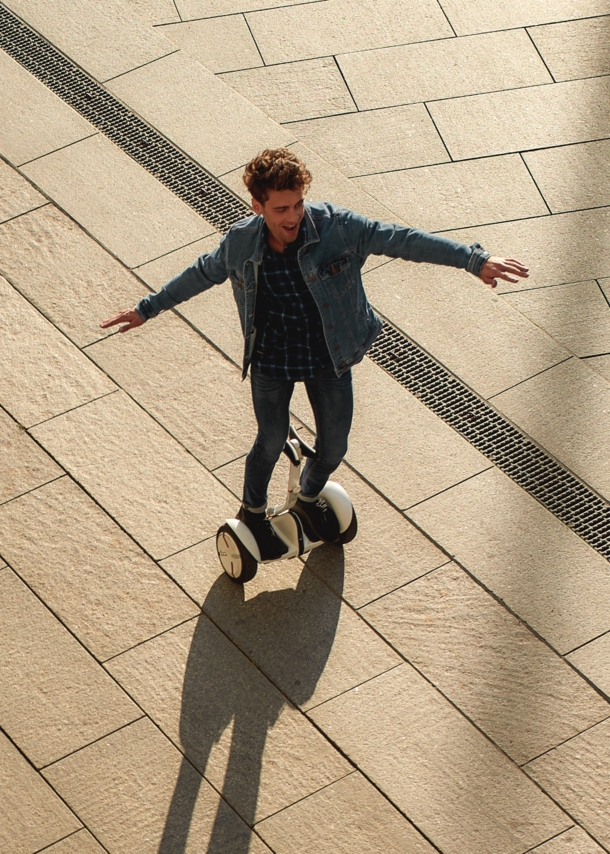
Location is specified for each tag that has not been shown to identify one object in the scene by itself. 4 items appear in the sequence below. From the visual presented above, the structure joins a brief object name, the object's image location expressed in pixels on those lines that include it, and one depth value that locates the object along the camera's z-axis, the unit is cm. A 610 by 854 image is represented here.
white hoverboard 1007
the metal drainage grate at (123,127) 1429
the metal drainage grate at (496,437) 1112
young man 828
